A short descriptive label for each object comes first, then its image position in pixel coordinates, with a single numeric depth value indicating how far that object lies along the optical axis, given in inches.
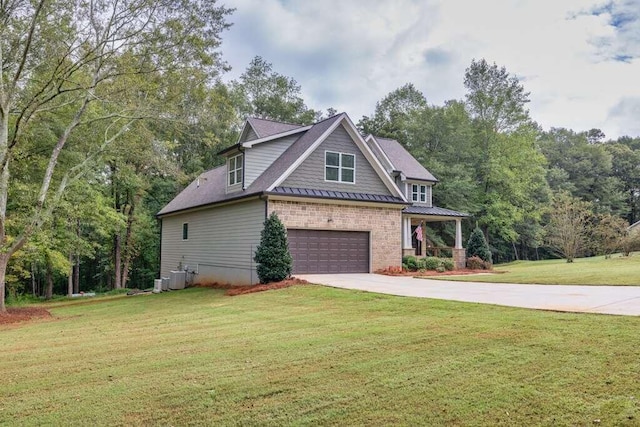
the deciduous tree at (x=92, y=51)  523.2
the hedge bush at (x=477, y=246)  1080.8
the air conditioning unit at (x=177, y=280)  864.3
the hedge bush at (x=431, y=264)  892.6
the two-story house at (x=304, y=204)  709.9
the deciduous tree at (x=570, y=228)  1105.4
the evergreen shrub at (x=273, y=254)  627.2
